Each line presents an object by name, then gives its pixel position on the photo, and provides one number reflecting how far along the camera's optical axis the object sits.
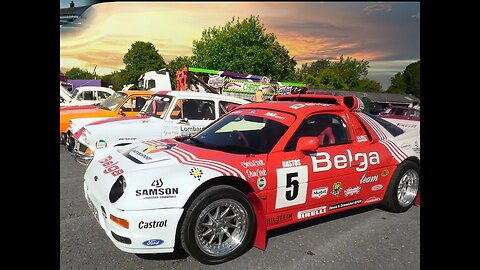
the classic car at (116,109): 6.82
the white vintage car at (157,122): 5.06
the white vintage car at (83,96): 9.36
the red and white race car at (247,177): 2.38
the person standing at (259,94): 5.44
